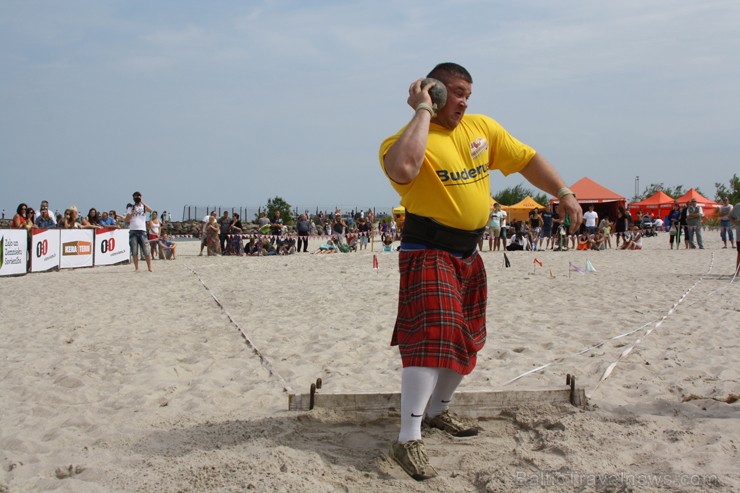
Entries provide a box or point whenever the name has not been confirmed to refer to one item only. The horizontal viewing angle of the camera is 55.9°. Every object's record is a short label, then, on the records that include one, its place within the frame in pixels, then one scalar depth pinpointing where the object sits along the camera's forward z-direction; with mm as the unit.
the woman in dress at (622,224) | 23969
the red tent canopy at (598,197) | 33250
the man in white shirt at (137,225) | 14047
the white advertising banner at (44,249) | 15400
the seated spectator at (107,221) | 19209
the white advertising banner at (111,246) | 18109
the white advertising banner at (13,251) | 14445
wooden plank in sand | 3994
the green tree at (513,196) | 74000
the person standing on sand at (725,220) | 20109
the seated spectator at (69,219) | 17000
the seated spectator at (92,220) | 18078
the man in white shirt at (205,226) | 21778
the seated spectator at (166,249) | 20312
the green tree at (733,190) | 58547
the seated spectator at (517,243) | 23375
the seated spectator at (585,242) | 22922
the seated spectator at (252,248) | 22516
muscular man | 3150
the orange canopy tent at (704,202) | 37688
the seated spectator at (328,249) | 23281
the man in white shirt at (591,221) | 23062
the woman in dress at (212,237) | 21703
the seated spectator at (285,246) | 23184
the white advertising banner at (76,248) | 16656
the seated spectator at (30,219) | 15462
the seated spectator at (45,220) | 16391
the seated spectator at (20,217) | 15258
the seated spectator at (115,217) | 21078
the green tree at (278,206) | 52031
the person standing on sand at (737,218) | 12273
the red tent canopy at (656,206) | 40438
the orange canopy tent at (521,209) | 38656
